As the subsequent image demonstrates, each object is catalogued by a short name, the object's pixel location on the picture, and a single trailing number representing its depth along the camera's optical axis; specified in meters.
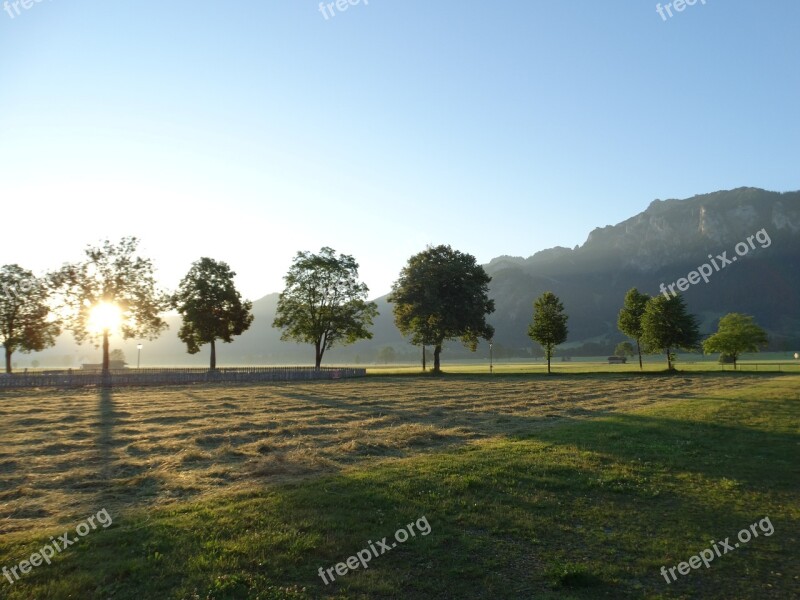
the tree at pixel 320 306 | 82.62
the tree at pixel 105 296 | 67.44
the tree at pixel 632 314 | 85.50
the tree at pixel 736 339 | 89.25
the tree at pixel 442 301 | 79.25
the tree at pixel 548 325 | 82.75
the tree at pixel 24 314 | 77.19
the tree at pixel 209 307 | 74.44
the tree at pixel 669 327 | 78.31
